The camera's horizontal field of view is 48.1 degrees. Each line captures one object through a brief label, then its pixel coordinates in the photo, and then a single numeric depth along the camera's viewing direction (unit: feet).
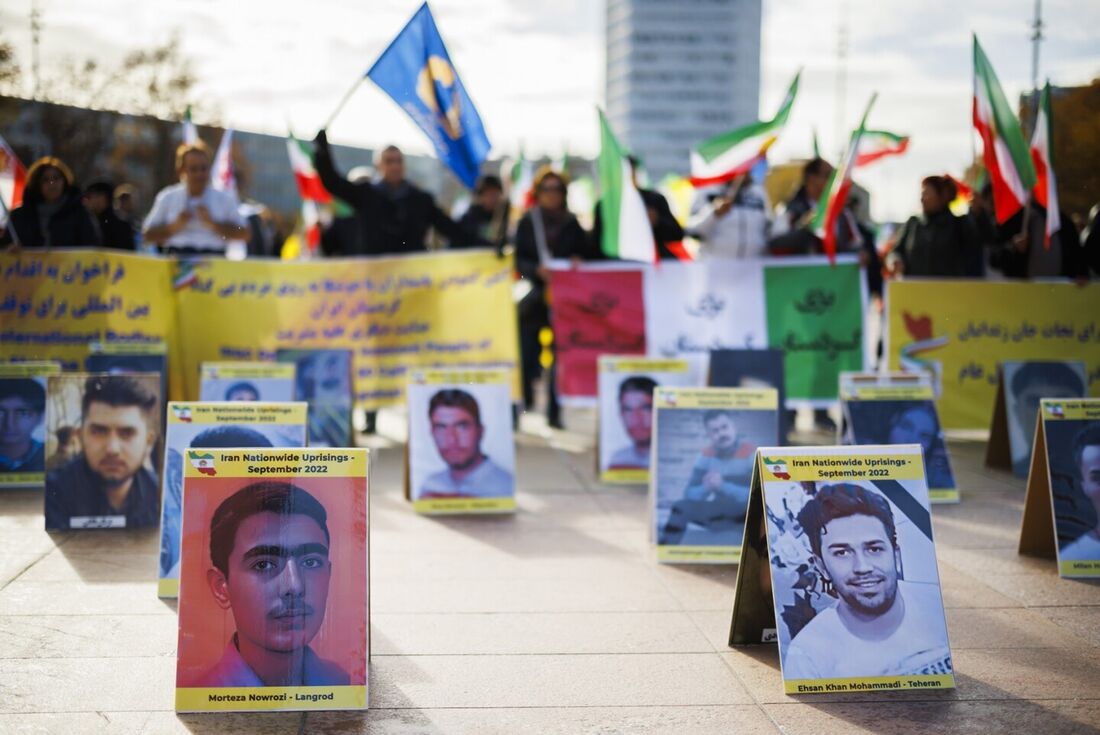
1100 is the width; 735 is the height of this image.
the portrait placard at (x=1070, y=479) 19.63
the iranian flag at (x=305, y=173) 51.01
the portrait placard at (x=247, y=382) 25.20
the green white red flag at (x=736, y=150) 32.48
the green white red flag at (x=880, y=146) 36.96
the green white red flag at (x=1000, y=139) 27.48
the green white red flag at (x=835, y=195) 31.45
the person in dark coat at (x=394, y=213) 33.96
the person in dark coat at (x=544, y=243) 34.37
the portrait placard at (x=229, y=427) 18.44
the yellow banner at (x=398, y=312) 34.53
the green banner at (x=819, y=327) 34.73
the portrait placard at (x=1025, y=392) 28.37
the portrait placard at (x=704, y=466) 20.45
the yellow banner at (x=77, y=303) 31.71
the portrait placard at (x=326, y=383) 28.12
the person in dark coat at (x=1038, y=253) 34.50
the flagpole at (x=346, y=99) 26.06
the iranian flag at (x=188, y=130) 41.55
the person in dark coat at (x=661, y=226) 35.09
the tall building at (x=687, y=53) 646.33
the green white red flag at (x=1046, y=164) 28.71
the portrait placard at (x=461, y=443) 24.14
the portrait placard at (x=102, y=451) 21.50
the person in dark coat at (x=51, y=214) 32.42
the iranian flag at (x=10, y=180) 32.17
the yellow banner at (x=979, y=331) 34.09
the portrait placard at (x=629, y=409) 27.40
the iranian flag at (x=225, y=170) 47.29
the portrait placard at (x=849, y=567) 14.15
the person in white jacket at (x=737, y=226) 35.17
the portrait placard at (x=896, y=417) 25.82
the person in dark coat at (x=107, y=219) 36.68
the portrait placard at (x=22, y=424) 25.35
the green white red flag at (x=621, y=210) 30.68
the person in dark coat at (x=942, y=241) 34.14
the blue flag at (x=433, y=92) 26.35
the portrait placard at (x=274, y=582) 13.34
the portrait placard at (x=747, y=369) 28.76
